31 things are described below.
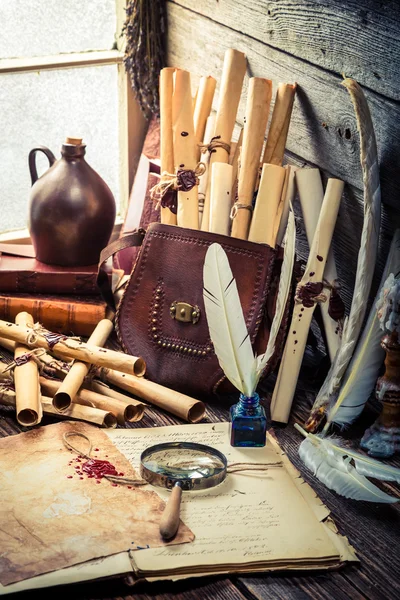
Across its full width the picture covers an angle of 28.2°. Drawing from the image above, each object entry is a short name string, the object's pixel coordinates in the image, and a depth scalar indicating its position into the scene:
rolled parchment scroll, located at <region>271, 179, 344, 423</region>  1.91
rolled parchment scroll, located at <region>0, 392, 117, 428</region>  1.79
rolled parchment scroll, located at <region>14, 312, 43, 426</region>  1.78
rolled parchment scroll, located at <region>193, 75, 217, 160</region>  2.33
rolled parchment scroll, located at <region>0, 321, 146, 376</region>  1.91
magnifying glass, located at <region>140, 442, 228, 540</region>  1.54
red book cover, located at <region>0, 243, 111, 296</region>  2.35
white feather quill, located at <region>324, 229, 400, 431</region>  1.80
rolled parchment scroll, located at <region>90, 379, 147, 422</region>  1.86
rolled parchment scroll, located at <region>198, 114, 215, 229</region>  2.22
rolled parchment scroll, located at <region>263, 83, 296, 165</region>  2.09
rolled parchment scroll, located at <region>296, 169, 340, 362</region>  1.97
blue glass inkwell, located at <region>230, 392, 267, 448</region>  1.73
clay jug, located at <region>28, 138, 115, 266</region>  2.37
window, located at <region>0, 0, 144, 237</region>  2.63
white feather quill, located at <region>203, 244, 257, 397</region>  1.72
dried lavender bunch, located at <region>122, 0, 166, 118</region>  2.64
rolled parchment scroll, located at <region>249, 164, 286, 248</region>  2.00
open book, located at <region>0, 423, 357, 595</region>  1.33
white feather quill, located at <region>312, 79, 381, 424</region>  1.76
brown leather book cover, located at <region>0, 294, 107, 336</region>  2.26
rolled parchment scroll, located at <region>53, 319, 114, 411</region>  1.82
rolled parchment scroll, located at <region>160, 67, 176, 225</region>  2.28
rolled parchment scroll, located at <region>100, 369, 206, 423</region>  1.86
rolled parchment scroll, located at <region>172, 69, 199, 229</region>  2.16
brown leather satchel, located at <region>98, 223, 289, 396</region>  1.94
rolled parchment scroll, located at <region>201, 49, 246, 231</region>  2.21
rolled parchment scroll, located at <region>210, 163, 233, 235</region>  2.07
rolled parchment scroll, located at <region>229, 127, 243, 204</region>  2.19
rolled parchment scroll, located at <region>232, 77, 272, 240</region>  2.08
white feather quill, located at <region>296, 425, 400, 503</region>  1.54
